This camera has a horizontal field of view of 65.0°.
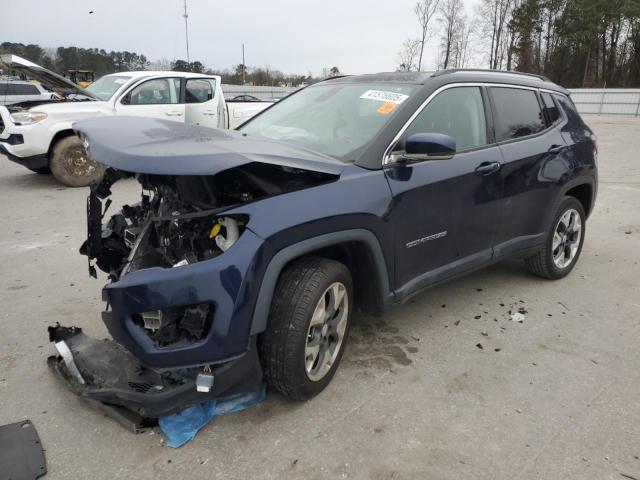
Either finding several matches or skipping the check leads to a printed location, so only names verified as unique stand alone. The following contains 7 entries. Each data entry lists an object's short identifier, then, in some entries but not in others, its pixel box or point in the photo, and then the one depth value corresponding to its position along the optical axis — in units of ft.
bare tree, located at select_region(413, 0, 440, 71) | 134.00
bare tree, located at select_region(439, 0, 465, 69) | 139.44
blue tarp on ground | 8.16
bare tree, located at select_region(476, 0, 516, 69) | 159.84
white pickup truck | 26.68
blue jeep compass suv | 7.53
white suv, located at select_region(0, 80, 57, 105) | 60.90
